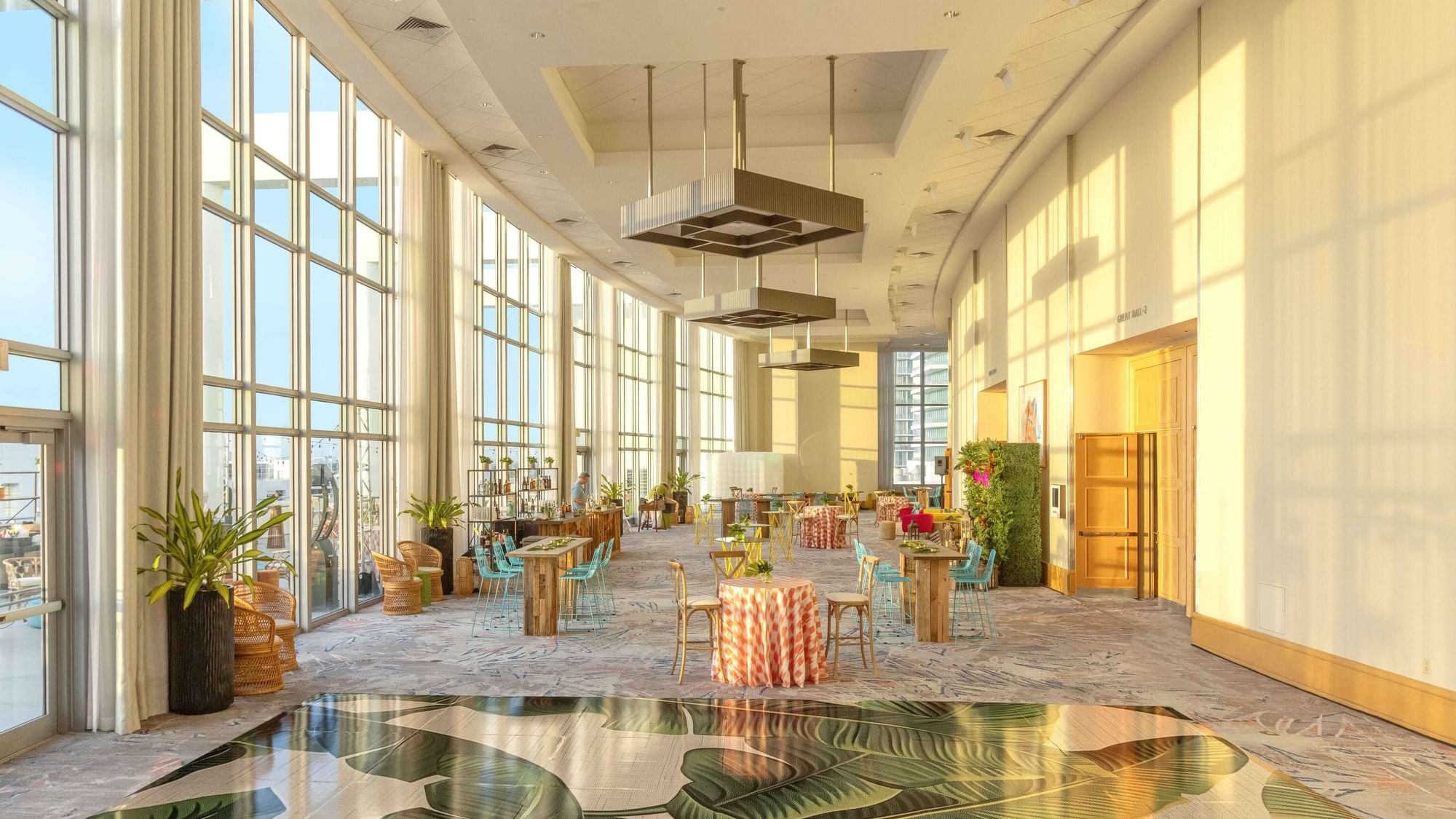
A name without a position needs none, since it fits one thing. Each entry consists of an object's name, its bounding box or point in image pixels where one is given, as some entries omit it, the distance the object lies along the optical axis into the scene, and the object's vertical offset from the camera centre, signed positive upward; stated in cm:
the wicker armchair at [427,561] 1179 -195
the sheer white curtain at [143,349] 606 +39
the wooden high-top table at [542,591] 959 -189
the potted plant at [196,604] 643 -135
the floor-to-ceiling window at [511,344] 1553 +109
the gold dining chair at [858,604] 770 -164
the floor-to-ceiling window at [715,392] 2961 +43
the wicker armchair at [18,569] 568 -99
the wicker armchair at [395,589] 1079 -209
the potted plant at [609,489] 2098 -187
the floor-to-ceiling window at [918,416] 3350 -39
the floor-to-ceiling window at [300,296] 843 +114
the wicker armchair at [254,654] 704 -185
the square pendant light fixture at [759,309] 986 +106
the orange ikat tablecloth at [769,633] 723 -176
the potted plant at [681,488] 2572 -225
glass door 565 -113
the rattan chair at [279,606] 776 -172
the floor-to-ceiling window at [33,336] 571 +45
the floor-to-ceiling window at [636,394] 2353 +31
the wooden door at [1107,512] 1182 -136
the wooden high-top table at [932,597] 920 -188
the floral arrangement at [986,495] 1279 -124
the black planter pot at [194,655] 647 -171
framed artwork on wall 1327 -13
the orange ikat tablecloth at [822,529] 1862 -245
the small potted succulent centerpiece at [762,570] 748 -132
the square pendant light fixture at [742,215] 602 +128
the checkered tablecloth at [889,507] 2219 -247
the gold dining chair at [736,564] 861 -149
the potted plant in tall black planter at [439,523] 1212 -152
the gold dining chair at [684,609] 757 -165
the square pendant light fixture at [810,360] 1750 +86
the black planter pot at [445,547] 1229 -184
